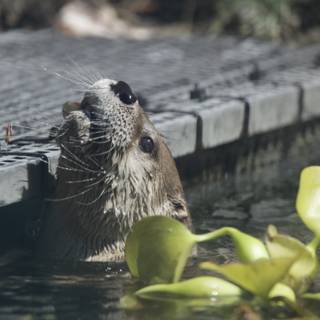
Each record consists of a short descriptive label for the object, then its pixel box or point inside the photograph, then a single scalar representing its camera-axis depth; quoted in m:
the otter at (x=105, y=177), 12.10
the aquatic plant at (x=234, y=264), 10.83
